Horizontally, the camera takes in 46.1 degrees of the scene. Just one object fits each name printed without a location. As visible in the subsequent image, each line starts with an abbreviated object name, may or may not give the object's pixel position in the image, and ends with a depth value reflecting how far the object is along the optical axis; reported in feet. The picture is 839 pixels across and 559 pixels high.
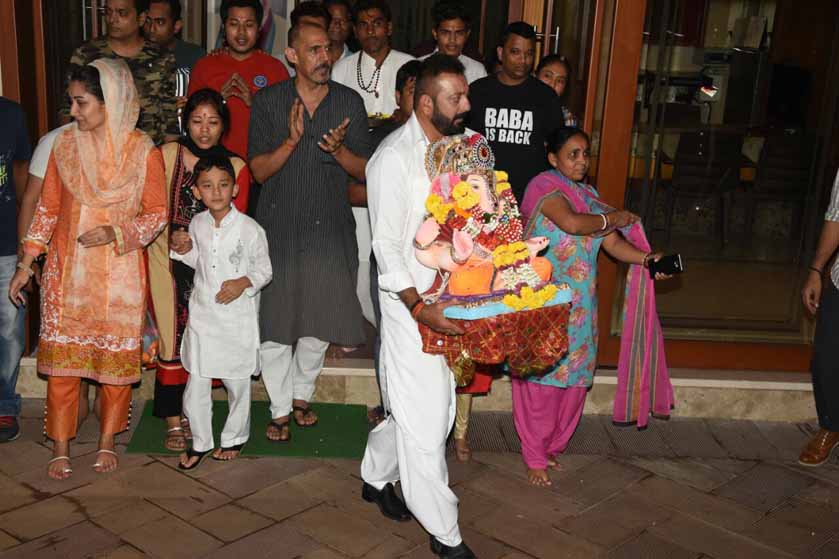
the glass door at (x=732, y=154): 19.67
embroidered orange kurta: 15.67
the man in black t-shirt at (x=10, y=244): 16.94
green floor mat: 17.37
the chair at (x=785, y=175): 20.59
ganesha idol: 12.45
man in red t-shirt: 18.29
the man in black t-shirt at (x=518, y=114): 17.80
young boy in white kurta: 15.94
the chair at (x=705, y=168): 20.49
